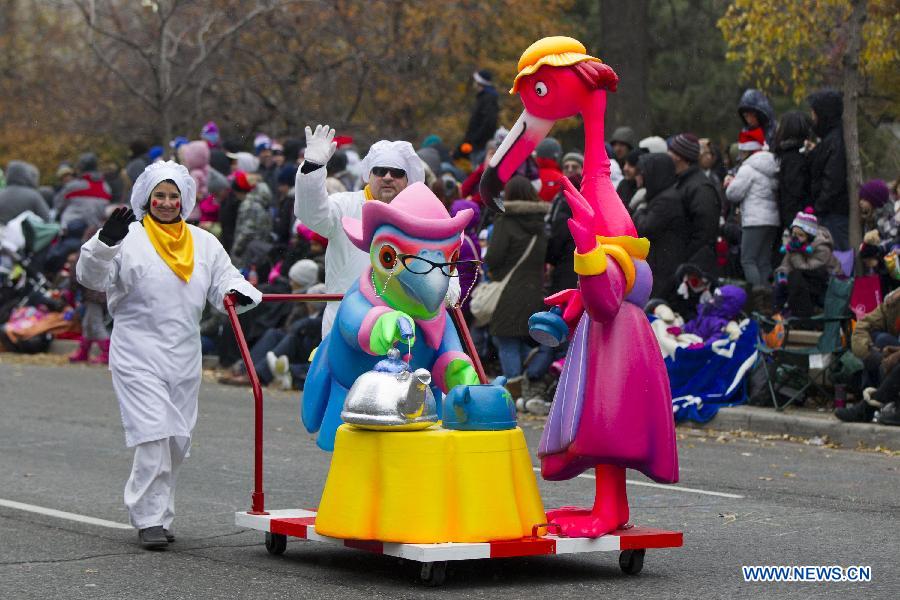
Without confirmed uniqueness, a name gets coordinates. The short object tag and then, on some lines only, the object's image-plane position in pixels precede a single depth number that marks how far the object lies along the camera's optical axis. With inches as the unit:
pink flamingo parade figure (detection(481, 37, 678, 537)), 544.9
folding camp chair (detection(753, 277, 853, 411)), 1020.6
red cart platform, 523.2
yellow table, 530.6
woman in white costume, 619.8
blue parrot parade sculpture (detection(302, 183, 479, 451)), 570.8
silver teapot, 535.5
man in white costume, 652.0
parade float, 534.4
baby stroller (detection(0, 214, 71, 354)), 1626.9
